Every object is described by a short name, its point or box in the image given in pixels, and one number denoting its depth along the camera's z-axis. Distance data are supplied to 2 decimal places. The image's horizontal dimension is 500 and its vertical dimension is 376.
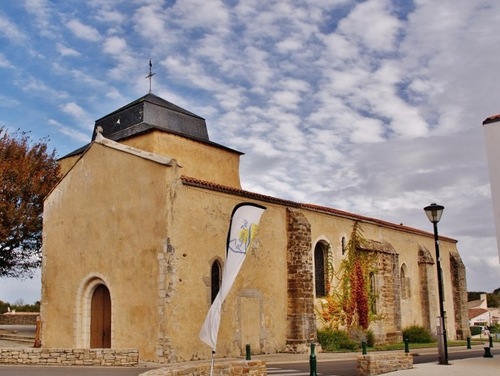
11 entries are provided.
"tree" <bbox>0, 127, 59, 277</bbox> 26.70
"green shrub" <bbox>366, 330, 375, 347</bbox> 25.70
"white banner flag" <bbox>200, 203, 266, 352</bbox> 10.95
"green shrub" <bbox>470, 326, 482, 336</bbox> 47.59
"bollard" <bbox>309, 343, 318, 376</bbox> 12.90
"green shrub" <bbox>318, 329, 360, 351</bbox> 23.38
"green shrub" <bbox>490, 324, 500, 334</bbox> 50.20
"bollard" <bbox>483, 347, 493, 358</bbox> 18.82
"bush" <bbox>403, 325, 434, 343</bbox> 29.19
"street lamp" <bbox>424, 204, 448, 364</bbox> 16.36
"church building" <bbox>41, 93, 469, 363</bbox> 18.45
